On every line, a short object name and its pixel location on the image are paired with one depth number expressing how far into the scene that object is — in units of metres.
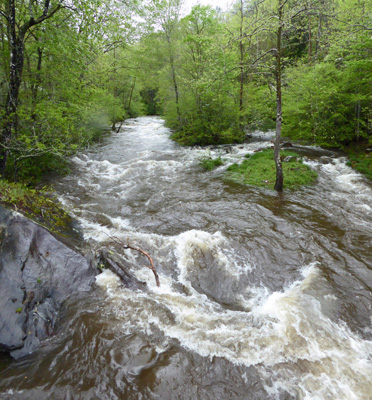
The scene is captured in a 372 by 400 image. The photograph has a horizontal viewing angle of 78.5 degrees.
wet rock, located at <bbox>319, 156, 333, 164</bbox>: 13.40
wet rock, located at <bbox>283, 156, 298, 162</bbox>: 13.11
